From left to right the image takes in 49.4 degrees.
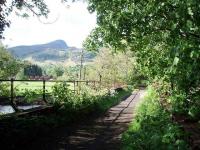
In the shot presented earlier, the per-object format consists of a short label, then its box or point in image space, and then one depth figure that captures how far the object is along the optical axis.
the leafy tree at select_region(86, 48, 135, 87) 39.42
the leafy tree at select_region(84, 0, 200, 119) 3.41
